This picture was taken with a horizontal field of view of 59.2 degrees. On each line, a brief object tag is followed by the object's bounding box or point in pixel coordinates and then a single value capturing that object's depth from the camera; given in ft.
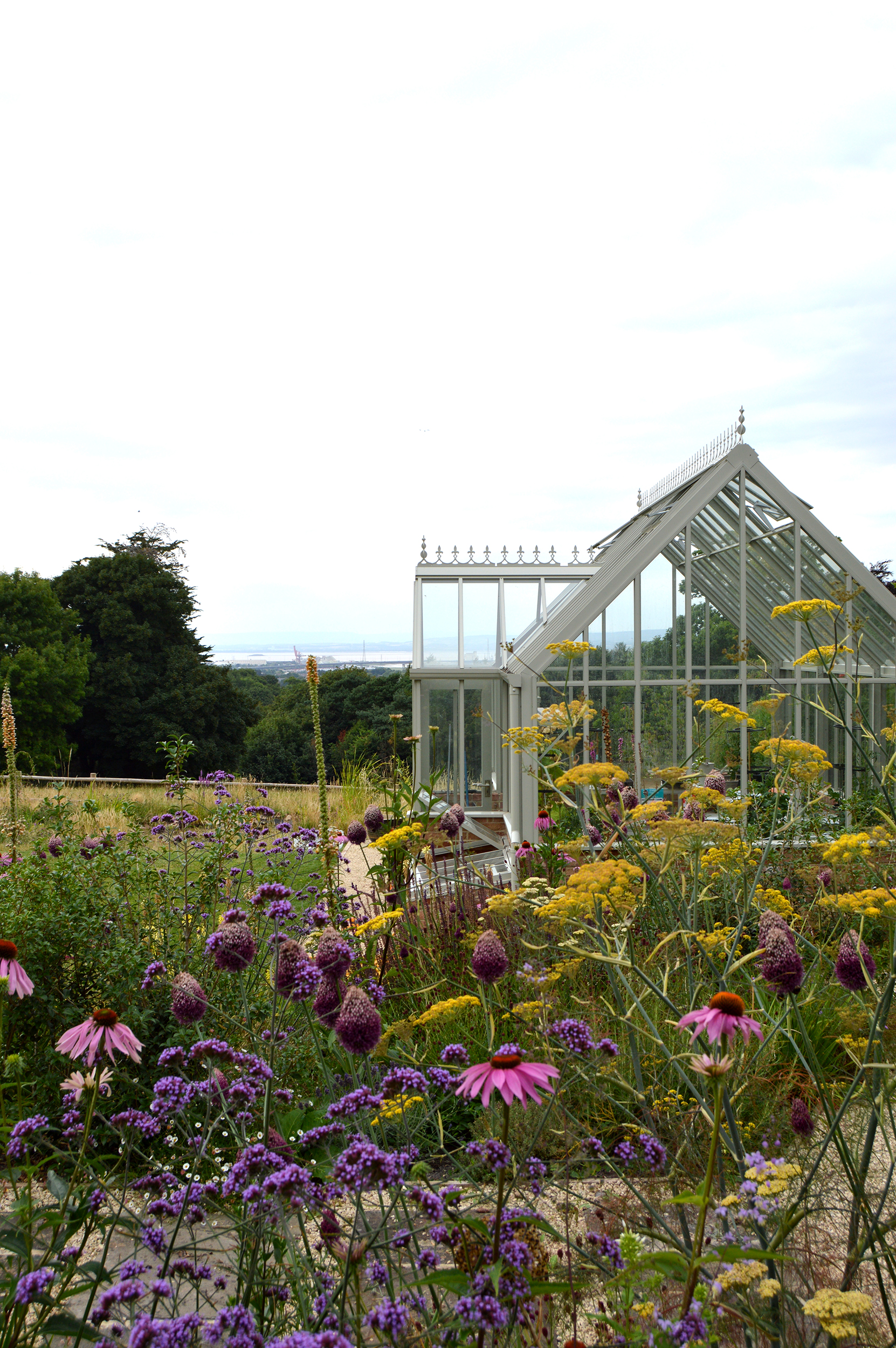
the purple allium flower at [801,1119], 6.05
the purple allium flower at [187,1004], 6.40
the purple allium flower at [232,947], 6.30
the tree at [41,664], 75.41
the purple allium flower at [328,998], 6.06
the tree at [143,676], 83.56
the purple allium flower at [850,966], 5.62
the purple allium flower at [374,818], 13.80
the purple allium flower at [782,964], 5.23
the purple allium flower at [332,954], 5.99
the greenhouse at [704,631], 27.25
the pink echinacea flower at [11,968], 5.62
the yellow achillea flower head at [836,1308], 3.44
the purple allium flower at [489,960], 5.78
